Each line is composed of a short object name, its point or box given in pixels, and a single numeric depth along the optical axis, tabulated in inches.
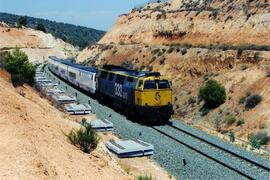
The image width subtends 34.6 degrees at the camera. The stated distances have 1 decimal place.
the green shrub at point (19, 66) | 1617.0
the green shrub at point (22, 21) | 6914.4
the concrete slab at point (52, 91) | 1654.8
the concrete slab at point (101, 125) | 991.6
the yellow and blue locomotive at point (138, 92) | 1090.7
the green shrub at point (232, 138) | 951.0
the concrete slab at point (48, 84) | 1961.6
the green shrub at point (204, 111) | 1282.0
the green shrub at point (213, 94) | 1278.3
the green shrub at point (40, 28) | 6715.6
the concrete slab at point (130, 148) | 781.3
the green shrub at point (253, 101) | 1160.7
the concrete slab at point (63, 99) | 1433.3
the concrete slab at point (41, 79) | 2179.1
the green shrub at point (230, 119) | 1139.9
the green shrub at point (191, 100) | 1401.3
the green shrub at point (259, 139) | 891.9
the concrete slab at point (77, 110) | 1225.4
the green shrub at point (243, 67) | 1407.5
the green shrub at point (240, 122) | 1106.1
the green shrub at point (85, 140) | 687.7
